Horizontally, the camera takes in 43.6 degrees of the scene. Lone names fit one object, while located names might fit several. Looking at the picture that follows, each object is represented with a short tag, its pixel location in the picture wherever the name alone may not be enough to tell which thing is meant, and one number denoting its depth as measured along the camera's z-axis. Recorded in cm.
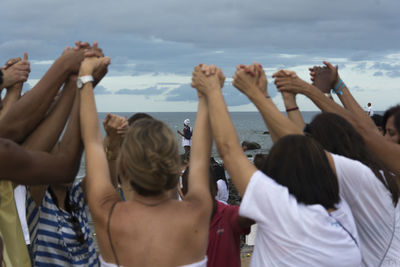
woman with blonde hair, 256
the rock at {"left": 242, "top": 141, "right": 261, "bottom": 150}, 6569
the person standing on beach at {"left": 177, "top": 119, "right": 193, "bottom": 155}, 2466
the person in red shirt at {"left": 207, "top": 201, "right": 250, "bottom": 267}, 361
